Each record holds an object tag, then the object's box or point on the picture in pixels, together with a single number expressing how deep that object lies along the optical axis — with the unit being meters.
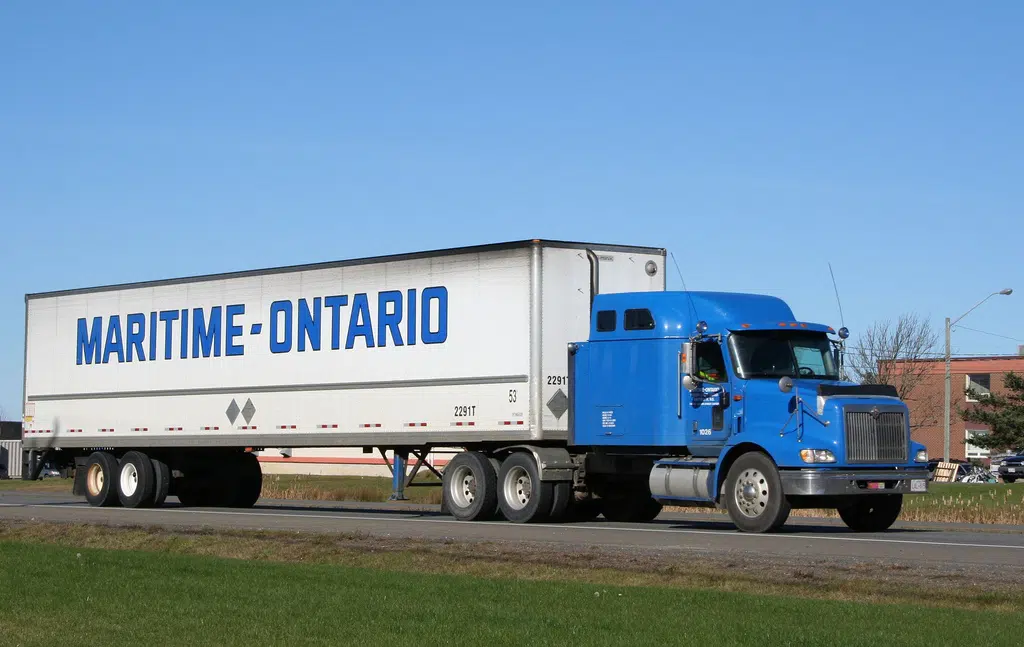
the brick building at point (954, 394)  98.11
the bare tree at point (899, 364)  82.39
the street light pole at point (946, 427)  54.25
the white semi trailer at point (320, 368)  24.38
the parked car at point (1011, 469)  77.06
